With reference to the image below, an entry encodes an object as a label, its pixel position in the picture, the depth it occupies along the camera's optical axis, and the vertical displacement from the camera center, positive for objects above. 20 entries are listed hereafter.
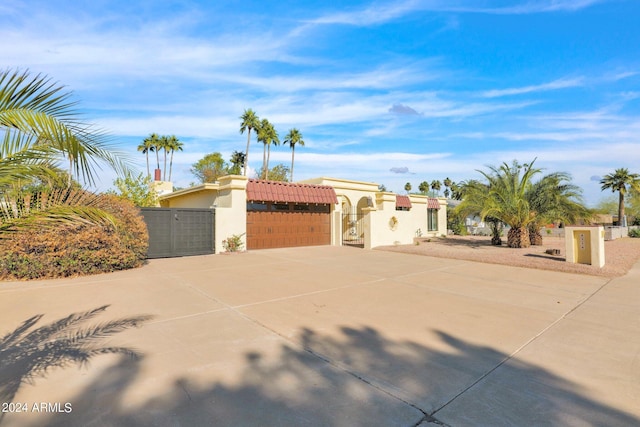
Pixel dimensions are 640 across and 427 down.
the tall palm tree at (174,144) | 50.94 +12.44
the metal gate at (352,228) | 20.47 -0.35
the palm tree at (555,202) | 14.92 +0.93
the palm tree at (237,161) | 45.78 +8.74
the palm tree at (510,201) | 15.05 +0.98
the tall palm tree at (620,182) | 35.09 +4.40
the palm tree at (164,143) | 50.50 +12.48
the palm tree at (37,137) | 2.95 +0.84
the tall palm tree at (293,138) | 42.88 +11.11
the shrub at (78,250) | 8.28 -0.72
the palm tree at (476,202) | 16.12 +0.97
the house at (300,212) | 15.09 +0.55
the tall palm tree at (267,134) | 39.28 +10.77
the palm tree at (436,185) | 66.62 +7.61
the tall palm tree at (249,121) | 38.97 +12.20
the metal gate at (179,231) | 12.77 -0.32
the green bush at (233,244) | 14.64 -0.94
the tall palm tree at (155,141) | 50.19 +12.71
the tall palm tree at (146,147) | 50.47 +11.94
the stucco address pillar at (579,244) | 10.34 -0.72
